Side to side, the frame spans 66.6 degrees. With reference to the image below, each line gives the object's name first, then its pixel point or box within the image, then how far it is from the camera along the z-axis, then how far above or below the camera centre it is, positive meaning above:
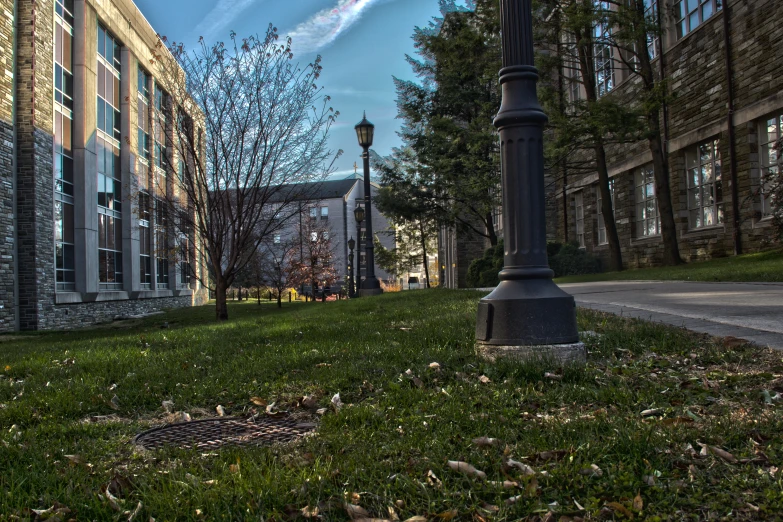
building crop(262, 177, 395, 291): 72.31 +8.13
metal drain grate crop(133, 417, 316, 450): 3.02 -0.80
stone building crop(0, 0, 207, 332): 17.03 +4.10
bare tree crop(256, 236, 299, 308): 34.69 +0.90
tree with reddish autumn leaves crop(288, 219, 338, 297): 35.97 +1.21
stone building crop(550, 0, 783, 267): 14.04 +3.57
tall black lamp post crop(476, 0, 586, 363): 4.13 +0.09
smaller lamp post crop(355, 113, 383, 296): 20.56 +2.49
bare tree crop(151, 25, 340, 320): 14.49 +3.56
